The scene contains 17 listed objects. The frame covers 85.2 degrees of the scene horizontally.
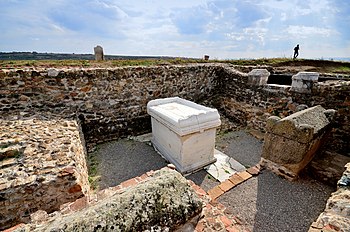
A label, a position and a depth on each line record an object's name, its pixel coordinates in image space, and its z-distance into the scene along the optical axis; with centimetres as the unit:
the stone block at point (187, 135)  389
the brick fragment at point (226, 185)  325
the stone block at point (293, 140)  316
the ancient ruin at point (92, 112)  250
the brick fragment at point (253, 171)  359
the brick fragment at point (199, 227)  156
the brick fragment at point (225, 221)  198
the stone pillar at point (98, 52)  934
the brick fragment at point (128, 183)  238
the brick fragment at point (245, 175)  348
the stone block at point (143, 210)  109
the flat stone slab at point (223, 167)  403
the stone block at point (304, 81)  497
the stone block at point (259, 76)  610
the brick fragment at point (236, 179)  338
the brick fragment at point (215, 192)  313
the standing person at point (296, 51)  1468
